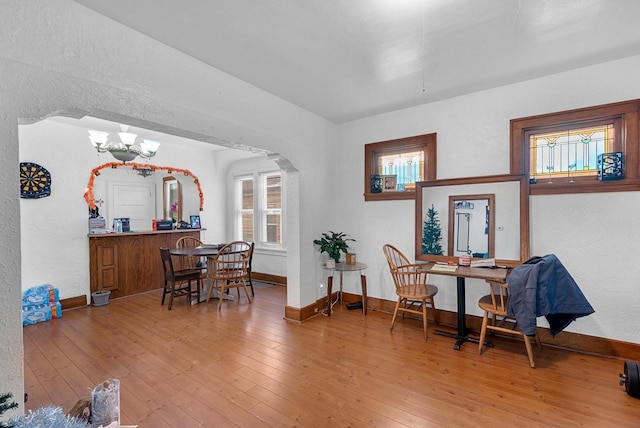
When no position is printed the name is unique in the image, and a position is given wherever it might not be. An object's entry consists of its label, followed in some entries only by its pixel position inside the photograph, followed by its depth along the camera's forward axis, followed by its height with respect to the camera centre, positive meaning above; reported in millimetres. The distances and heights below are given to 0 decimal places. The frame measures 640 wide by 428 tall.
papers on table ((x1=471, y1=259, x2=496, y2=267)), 3074 -564
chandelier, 3455 +817
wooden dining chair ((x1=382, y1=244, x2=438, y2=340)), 3143 -889
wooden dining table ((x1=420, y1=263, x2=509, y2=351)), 2783 -734
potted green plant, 3844 -454
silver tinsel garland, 815 -603
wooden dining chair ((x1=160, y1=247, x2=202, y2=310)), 4090 -948
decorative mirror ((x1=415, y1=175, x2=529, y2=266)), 3014 -96
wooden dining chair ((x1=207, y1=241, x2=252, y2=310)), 4262 -841
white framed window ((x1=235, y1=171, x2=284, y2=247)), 5809 +114
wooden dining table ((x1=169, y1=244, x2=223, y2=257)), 4082 -588
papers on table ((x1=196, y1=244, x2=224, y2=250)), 4744 -593
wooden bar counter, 4430 -795
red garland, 4365 +672
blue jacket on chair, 2391 -718
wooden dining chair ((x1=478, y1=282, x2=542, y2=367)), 2579 -941
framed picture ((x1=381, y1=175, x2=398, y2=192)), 3869 +377
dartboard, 3787 +431
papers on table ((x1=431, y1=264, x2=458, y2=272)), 2950 -608
